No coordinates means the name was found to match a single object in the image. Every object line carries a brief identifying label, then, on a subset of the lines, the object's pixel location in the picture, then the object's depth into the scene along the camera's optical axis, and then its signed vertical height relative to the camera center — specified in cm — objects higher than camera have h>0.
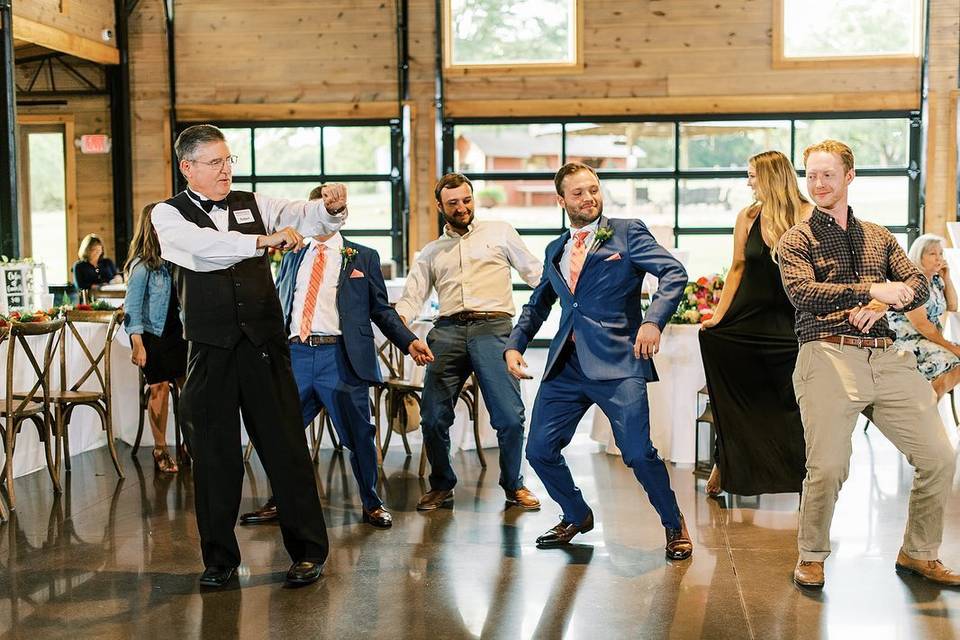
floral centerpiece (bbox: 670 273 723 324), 656 -43
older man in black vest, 409 -45
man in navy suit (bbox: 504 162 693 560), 447 -45
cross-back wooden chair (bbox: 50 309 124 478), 634 -94
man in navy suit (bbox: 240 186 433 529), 514 -50
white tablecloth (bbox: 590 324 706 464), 652 -98
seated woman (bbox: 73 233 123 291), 1114 -38
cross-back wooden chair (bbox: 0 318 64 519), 566 -91
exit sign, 1297 +101
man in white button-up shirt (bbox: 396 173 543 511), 553 -51
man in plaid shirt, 397 -47
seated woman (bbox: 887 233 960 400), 669 -58
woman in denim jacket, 630 -52
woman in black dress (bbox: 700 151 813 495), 536 -71
